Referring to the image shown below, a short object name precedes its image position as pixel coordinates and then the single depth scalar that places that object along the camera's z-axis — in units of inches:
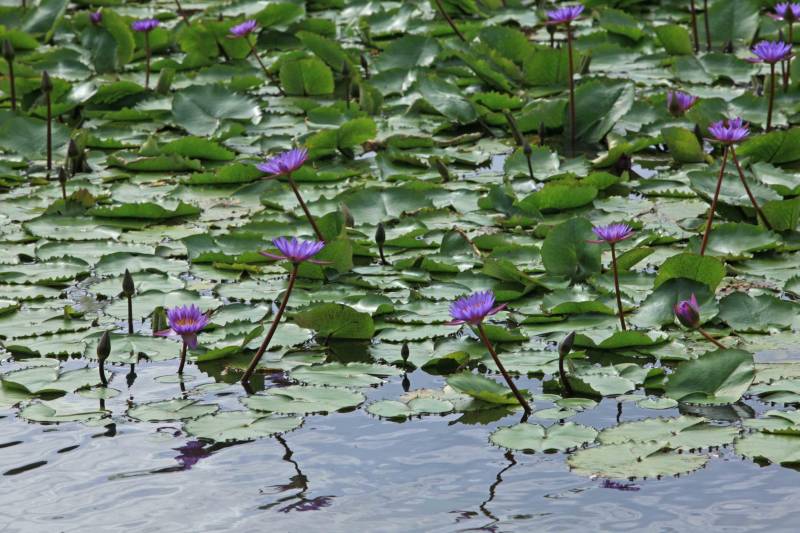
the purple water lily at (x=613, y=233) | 244.5
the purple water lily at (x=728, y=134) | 279.9
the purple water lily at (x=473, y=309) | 210.1
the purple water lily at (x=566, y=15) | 373.1
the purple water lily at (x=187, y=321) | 231.8
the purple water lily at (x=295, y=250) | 228.7
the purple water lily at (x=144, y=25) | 475.5
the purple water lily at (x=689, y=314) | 232.5
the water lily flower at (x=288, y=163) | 267.1
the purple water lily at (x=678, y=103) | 397.4
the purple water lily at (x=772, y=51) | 355.9
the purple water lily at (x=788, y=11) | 400.5
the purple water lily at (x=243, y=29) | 466.3
